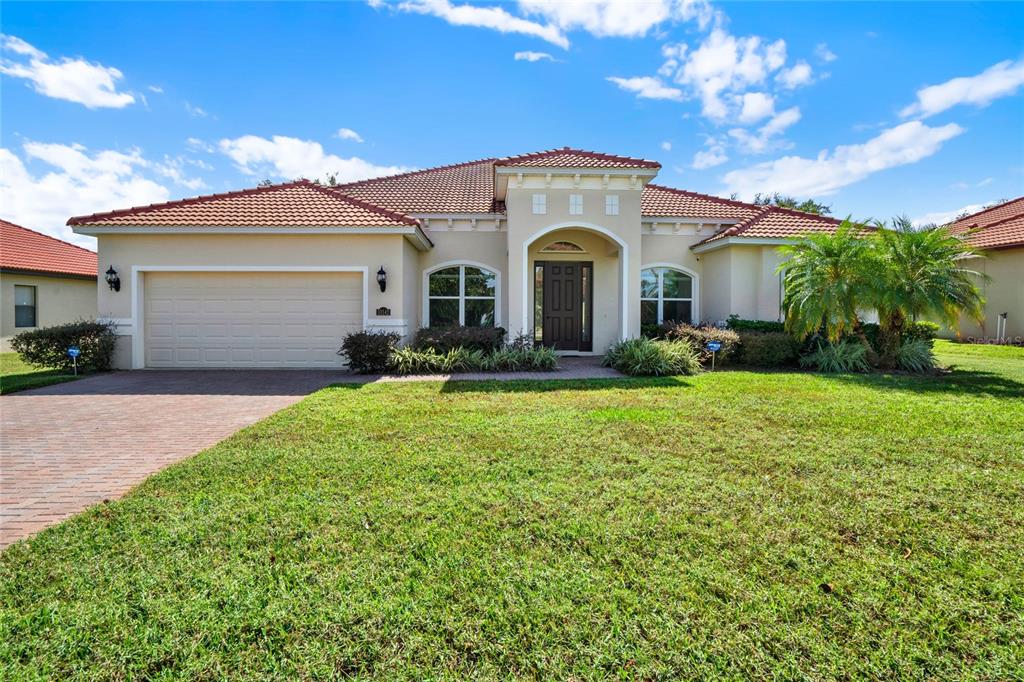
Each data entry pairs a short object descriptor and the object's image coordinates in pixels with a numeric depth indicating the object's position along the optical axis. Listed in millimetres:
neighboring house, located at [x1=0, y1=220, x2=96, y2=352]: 17172
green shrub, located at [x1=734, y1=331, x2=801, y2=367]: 11258
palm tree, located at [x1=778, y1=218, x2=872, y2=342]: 10367
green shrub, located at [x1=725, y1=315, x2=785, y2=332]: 12242
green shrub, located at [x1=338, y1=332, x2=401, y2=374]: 10516
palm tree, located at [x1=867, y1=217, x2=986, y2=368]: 10227
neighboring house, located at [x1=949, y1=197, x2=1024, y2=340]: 17234
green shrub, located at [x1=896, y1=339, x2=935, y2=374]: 10745
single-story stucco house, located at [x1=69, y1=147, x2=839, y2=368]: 11266
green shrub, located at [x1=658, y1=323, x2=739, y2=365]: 11281
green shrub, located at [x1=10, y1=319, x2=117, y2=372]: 10602
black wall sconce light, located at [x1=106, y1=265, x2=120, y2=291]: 11156
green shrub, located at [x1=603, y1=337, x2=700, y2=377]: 10203
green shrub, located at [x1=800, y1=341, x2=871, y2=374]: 10805
